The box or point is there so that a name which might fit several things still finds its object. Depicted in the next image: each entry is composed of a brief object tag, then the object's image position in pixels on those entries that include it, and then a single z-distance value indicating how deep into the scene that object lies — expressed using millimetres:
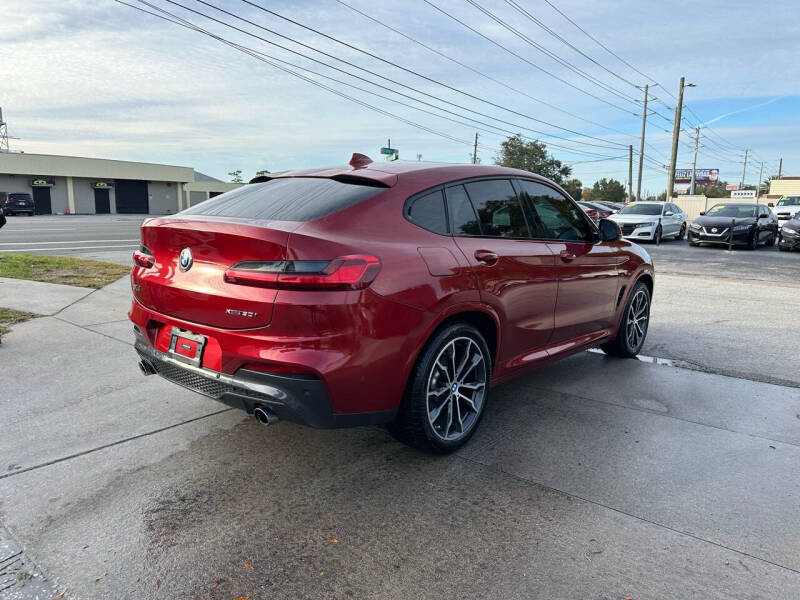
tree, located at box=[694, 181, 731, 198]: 113069
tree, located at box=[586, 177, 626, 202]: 103688
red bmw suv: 2711
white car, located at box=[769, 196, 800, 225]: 26859
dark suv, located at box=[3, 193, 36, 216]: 39438
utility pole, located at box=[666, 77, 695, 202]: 38312
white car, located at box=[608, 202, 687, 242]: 21000
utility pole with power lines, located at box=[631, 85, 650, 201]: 49062
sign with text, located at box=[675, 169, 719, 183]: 110812
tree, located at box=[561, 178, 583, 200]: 79375
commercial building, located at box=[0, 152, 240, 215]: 50594
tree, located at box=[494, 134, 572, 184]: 73938
